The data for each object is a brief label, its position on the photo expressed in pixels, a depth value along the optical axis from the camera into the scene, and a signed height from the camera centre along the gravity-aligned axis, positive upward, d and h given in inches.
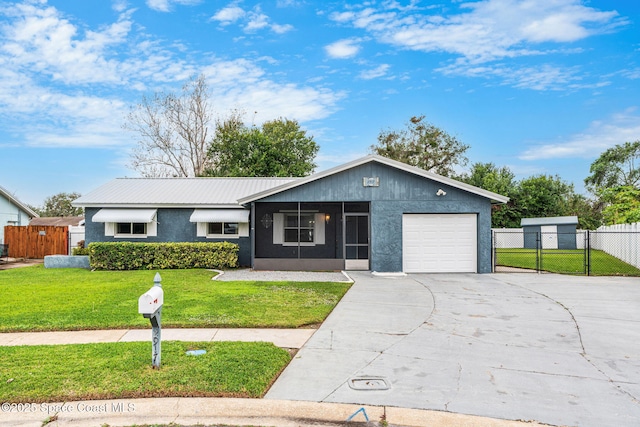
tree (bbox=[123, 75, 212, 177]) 1236.5 +292.2
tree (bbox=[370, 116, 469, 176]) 1594.5 +302.4
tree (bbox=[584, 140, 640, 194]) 1601.9 +218.8
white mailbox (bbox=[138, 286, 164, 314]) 166.2 -32.5
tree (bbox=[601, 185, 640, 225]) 859.0 +39.0
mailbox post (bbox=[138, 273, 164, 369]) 167.3 -36.8
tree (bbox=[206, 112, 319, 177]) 1208.2 +221.7
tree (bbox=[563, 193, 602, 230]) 1466.5 +47.1
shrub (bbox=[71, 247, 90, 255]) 647.8 -41.9
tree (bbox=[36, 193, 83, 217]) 2321.6 +112.7
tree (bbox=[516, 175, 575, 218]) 1402.6 +84.2
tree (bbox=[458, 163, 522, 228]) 1408.7 +93.2
